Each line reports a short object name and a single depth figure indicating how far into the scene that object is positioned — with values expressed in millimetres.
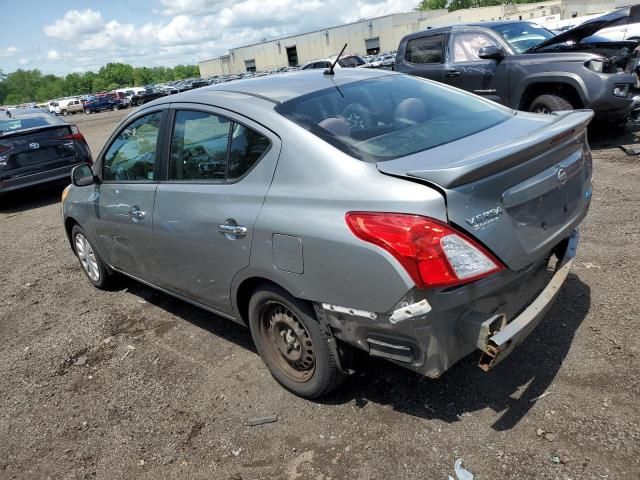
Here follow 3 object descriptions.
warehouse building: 73875
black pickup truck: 7094
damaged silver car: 2285
